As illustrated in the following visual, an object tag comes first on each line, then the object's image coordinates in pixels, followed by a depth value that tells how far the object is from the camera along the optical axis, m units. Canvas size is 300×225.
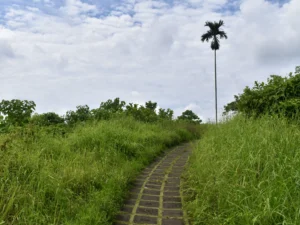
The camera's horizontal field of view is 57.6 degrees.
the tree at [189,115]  26.68
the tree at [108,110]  11.63
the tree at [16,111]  8.06
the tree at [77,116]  10.95
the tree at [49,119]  9.86
